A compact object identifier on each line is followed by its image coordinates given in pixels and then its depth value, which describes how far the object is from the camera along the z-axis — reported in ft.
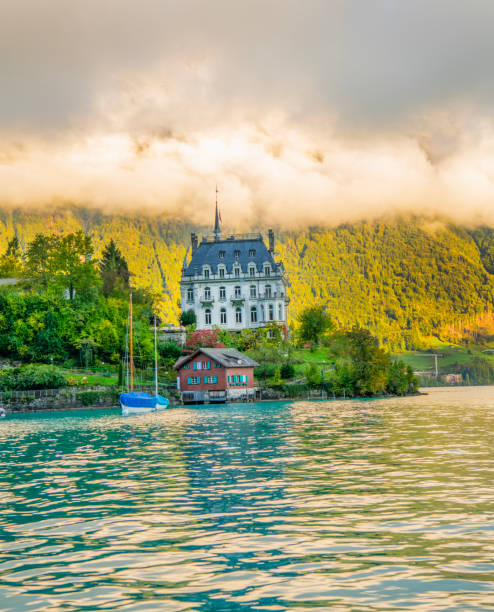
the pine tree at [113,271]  490.81
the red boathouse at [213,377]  378.94
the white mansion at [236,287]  492.54
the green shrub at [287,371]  404.77
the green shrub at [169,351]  433.89
